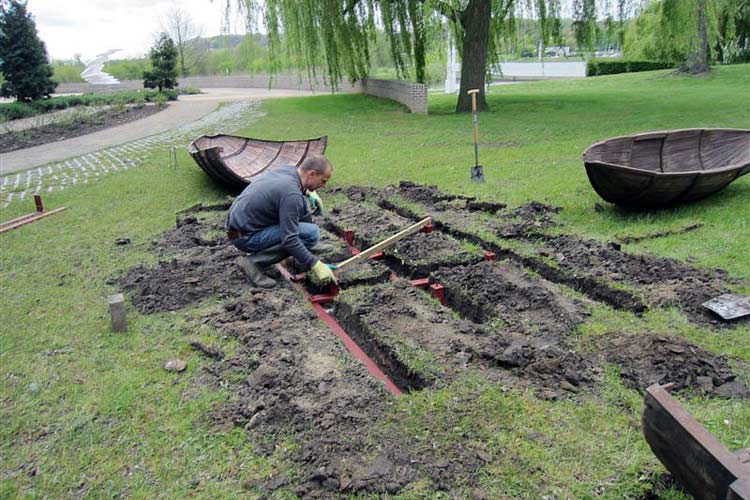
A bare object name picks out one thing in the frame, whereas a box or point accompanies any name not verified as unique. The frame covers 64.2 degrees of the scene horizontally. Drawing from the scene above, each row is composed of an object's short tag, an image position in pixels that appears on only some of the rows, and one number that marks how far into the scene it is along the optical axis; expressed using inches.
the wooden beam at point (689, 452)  75.0
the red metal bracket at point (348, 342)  151.6
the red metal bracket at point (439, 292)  199.3
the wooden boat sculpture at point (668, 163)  236.5
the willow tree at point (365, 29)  564.1
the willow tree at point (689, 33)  497.0
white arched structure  1651.1
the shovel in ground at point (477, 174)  333.7
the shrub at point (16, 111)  878.4
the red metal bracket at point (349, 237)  260.7
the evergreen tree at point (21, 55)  988.6
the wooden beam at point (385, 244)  209.5
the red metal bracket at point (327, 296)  201.8
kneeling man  190.7
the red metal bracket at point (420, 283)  207.8
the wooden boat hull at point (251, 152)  362.0
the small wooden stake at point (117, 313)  172.1
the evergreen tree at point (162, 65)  1246.3
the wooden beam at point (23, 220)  299.9
